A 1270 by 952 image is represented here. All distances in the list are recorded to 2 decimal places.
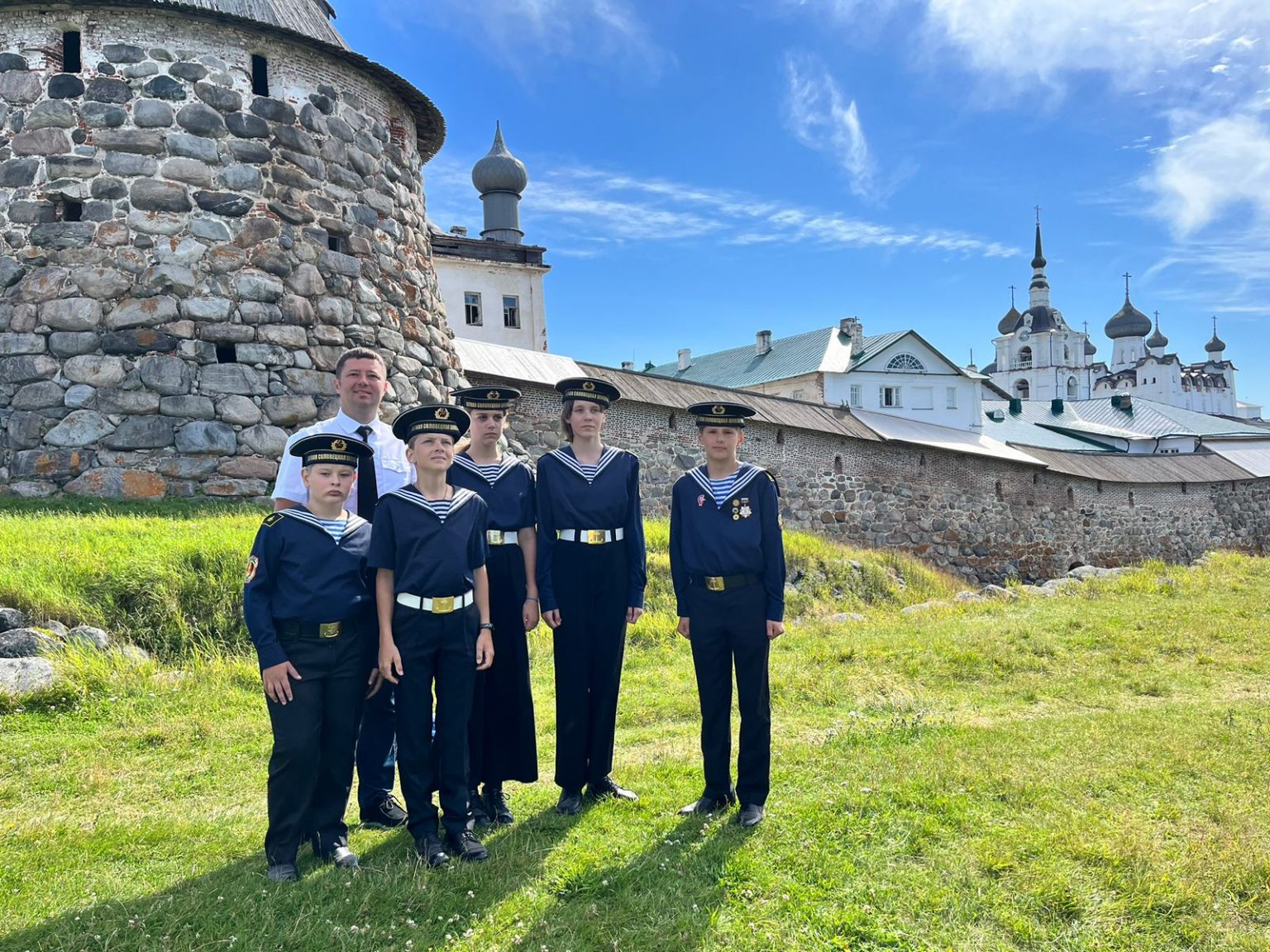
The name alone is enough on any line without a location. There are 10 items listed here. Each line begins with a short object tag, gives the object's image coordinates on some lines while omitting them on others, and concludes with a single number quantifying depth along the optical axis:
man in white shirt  3.91
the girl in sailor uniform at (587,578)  4.08
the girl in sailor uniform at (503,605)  3.99
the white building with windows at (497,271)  24.30
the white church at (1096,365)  69.81
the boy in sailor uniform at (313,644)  3.33
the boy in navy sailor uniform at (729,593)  3.94
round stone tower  8.54
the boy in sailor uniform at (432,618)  3.49
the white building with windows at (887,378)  31.97
